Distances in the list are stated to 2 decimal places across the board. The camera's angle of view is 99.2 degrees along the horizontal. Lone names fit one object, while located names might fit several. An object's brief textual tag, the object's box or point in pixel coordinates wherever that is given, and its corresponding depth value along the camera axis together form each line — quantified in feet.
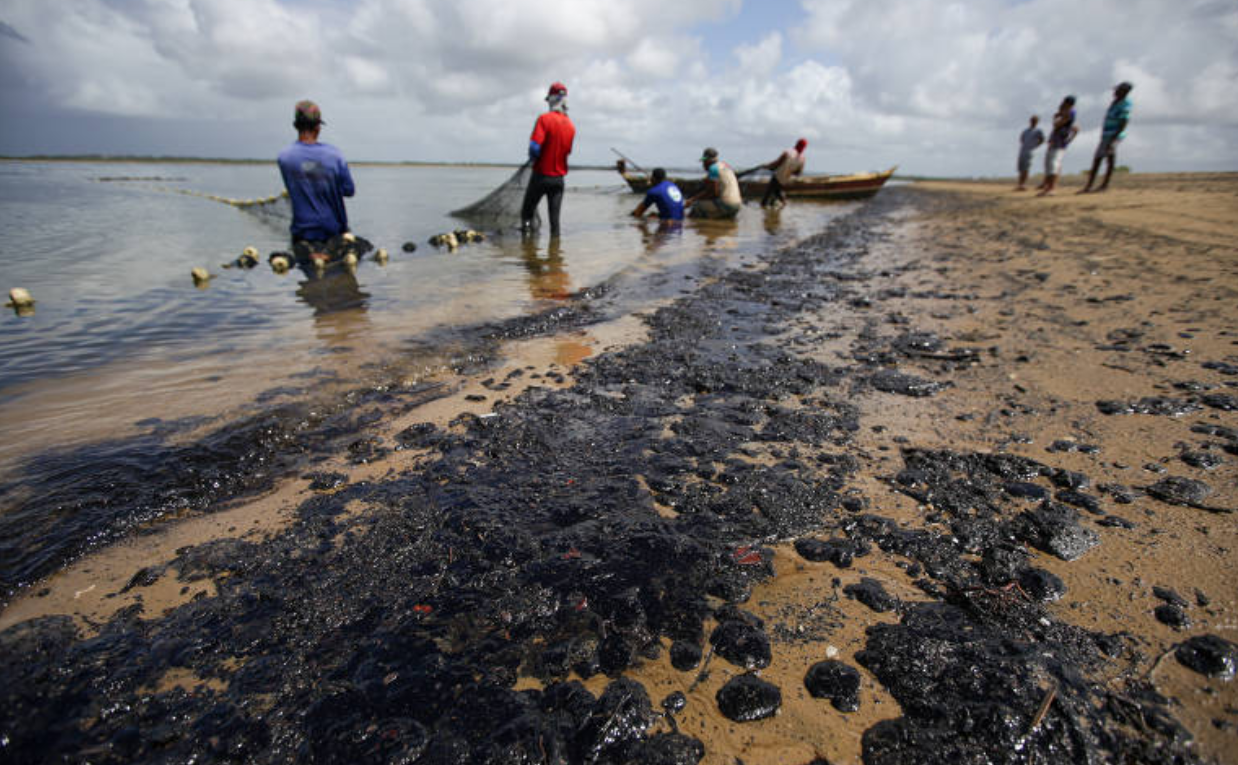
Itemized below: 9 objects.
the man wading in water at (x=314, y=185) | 23.43
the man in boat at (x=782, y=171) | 67.72
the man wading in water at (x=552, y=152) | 30.89
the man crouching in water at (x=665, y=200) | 47.44
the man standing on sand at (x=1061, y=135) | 43.92
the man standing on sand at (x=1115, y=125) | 38.32
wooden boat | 73.36
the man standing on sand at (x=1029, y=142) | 54.54
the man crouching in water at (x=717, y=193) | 50.70
